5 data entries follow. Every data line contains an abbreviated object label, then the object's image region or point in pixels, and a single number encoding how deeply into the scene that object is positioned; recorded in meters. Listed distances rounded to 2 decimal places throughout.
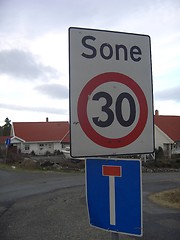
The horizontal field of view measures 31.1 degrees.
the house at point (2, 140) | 66.44
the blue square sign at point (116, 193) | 2.40
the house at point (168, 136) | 43.78
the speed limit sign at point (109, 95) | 2.43
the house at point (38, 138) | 55.00
